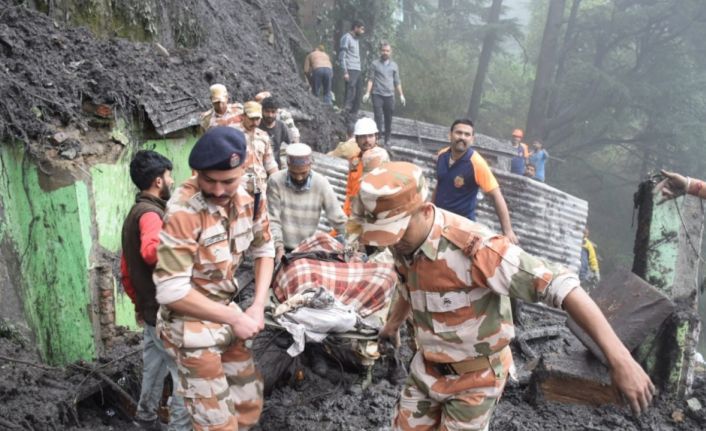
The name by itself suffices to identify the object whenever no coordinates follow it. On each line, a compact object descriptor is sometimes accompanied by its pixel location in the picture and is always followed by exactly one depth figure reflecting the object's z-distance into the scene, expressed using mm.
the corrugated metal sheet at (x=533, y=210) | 8460
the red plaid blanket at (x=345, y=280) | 4055
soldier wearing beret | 2484
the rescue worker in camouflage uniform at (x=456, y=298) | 2016
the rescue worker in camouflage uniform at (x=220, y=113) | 6008
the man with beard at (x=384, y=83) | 10633
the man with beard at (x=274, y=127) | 6801
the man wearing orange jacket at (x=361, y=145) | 5875
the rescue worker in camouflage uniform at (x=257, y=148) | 5742
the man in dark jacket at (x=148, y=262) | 2973
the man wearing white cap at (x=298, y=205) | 4914
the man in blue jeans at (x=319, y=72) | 12359
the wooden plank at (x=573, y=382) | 4117
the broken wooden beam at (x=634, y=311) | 4141
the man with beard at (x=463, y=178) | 4836
